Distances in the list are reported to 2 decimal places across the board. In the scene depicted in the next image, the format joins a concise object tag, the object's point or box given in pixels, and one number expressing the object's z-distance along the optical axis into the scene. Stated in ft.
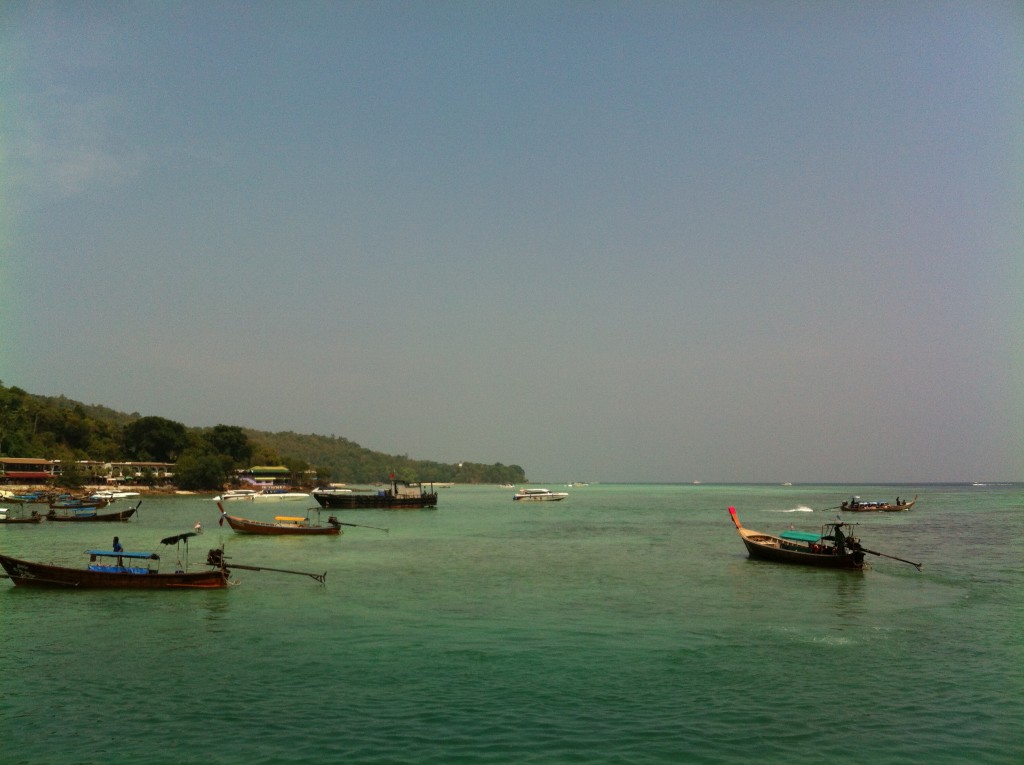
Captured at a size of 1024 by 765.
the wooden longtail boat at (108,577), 99.50
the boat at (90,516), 231.30
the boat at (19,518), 220.64
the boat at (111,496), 318.61
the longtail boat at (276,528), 190.60
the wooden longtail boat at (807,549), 126.41
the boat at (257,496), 398.36
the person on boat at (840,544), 127.54
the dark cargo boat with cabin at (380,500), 312.71
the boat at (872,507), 313.73
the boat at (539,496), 476.13
